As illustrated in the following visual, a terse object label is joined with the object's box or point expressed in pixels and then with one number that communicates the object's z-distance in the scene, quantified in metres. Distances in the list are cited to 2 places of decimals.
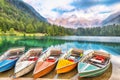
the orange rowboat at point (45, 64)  3.06
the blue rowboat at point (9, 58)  3.37
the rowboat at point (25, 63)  3.09
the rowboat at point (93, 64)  2.97
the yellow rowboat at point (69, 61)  3.19
